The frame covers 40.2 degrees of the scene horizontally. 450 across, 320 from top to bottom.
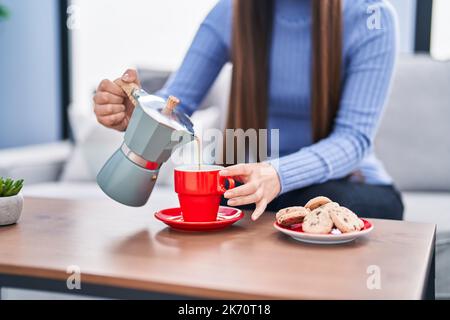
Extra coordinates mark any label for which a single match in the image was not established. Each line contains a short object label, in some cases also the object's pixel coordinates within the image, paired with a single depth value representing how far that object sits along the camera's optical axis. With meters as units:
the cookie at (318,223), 0.86
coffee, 0.94
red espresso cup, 0.92
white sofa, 2.01
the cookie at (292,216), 0.91
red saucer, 0.93
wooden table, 0.68
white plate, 0.84
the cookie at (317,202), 0.94
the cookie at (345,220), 0.86
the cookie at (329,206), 0.90
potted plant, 0.98
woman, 1.21
